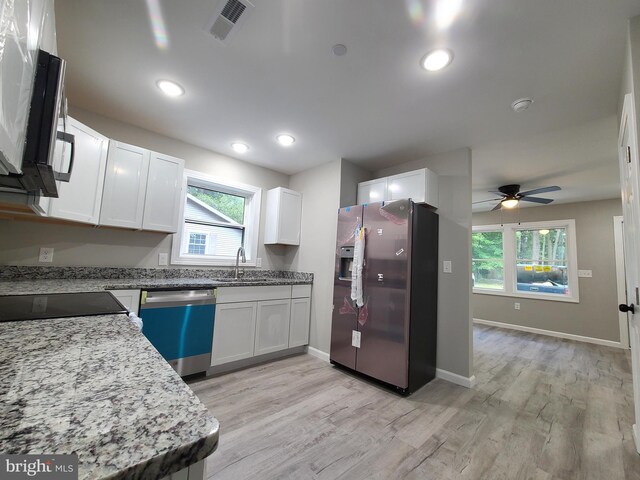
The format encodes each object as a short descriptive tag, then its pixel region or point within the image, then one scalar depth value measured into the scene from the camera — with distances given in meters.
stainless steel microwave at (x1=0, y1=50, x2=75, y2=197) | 0.92
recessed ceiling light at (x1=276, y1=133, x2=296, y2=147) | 2.86
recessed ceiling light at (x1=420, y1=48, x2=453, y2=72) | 1.69
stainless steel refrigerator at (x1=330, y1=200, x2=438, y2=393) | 2.52
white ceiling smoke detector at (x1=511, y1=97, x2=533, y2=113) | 2.11
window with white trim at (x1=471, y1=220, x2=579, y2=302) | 4.97
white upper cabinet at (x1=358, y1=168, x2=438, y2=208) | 2.92
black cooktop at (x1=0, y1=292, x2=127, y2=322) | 1.04
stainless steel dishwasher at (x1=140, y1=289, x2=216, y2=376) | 2.29
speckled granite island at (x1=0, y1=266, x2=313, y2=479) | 0.33
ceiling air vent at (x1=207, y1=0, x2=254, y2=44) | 1.44
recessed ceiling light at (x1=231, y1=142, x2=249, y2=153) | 3.10
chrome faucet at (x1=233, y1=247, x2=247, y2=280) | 3.34
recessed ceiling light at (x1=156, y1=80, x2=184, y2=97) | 2.09
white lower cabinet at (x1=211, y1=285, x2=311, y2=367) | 2.74
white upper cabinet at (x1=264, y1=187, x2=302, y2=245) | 3.61
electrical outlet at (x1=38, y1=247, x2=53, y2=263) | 2.29
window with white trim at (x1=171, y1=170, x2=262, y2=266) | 3.17
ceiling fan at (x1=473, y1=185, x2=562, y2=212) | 4.05
